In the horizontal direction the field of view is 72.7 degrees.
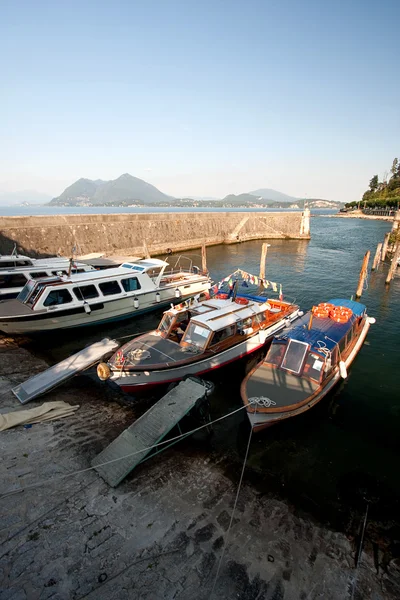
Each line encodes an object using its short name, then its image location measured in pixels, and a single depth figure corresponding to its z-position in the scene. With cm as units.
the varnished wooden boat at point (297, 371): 856
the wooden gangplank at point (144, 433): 670
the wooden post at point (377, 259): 2873
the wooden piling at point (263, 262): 2302
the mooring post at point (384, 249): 3100
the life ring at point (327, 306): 1388
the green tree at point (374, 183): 14168
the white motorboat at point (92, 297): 1404
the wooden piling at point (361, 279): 2009
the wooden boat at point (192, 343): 1013
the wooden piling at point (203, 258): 2541
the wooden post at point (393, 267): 2439
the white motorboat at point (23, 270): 1686
